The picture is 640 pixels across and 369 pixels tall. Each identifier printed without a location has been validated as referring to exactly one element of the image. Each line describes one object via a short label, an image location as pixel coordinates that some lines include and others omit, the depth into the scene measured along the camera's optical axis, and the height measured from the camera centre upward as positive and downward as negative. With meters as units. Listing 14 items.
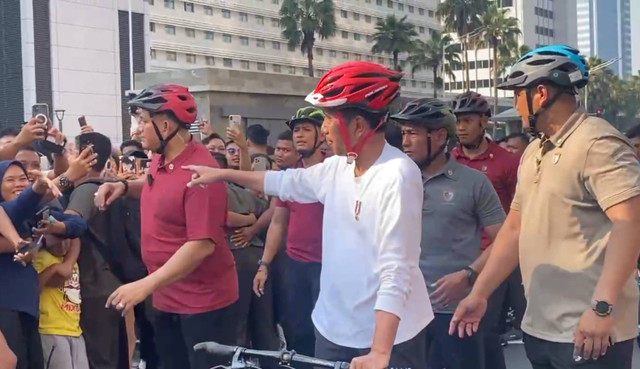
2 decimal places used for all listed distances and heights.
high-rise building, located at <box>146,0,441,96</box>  85.06 +11.24
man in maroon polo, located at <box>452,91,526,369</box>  7.48 -0.07
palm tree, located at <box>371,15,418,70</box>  83.75 +9.89
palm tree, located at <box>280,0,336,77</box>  77.25 +10.76
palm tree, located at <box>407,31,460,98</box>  83.12 +8.17
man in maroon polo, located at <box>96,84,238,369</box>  5.03 -0.44
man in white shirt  3.70 -0.31
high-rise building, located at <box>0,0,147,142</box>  52.22 +5.58
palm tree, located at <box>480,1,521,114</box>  76.38 +9.60
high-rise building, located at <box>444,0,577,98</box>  124.62 +17.68
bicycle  3.33 -0.75
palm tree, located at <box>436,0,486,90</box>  77.69 +11.11
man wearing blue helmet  3.72 -0.34
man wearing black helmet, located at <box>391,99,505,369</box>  5.81 -0.45
